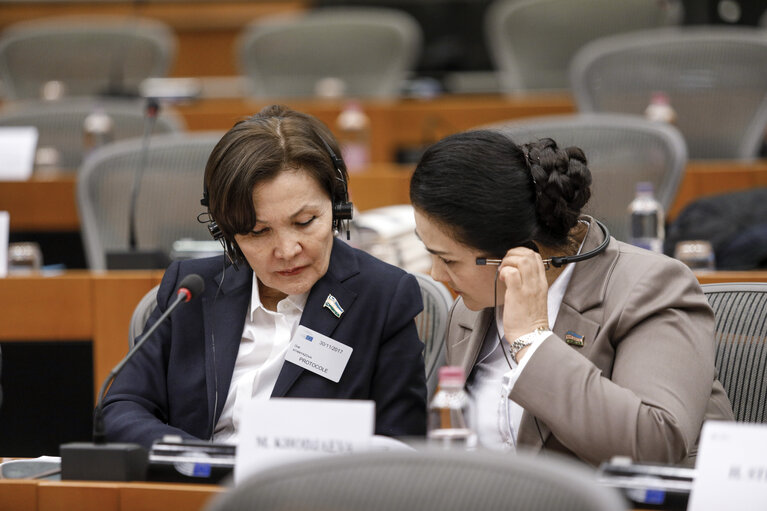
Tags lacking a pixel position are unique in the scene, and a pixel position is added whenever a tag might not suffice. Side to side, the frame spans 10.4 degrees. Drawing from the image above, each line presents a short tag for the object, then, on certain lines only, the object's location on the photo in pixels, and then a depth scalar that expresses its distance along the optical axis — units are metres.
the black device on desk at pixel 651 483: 5.48
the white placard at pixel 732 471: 5.43
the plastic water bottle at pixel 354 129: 7.92
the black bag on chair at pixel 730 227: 6.60
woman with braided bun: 5.71
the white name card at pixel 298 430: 5.49
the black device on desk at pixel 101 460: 5.60
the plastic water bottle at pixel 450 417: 5.57
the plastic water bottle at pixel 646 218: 6.74
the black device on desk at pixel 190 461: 5.59
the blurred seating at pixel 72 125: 7.52
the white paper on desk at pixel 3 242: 6.55
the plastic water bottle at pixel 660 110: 7.39
